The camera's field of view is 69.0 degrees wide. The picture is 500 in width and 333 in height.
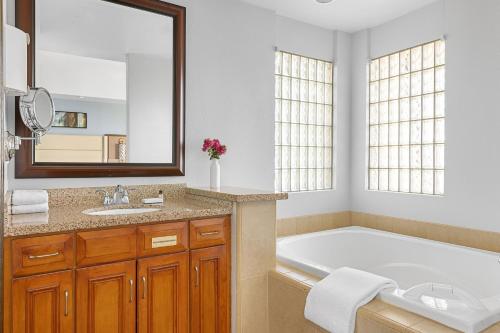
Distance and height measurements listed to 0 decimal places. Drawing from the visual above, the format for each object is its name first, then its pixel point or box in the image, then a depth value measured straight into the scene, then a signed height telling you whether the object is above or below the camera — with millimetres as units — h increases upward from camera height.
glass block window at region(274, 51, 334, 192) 3320 +379
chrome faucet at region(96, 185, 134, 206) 2250 -225
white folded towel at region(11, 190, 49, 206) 1809 -188
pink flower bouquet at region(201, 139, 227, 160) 2598 +100
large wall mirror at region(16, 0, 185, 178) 2119 +485
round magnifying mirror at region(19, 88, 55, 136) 2012 +284
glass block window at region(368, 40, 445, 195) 3018 +387
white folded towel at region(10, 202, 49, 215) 1804 -247
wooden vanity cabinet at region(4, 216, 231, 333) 1579 -587
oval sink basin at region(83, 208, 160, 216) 2093 -297
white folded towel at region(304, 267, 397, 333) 1638 -634
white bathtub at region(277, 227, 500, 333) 1500 -664
